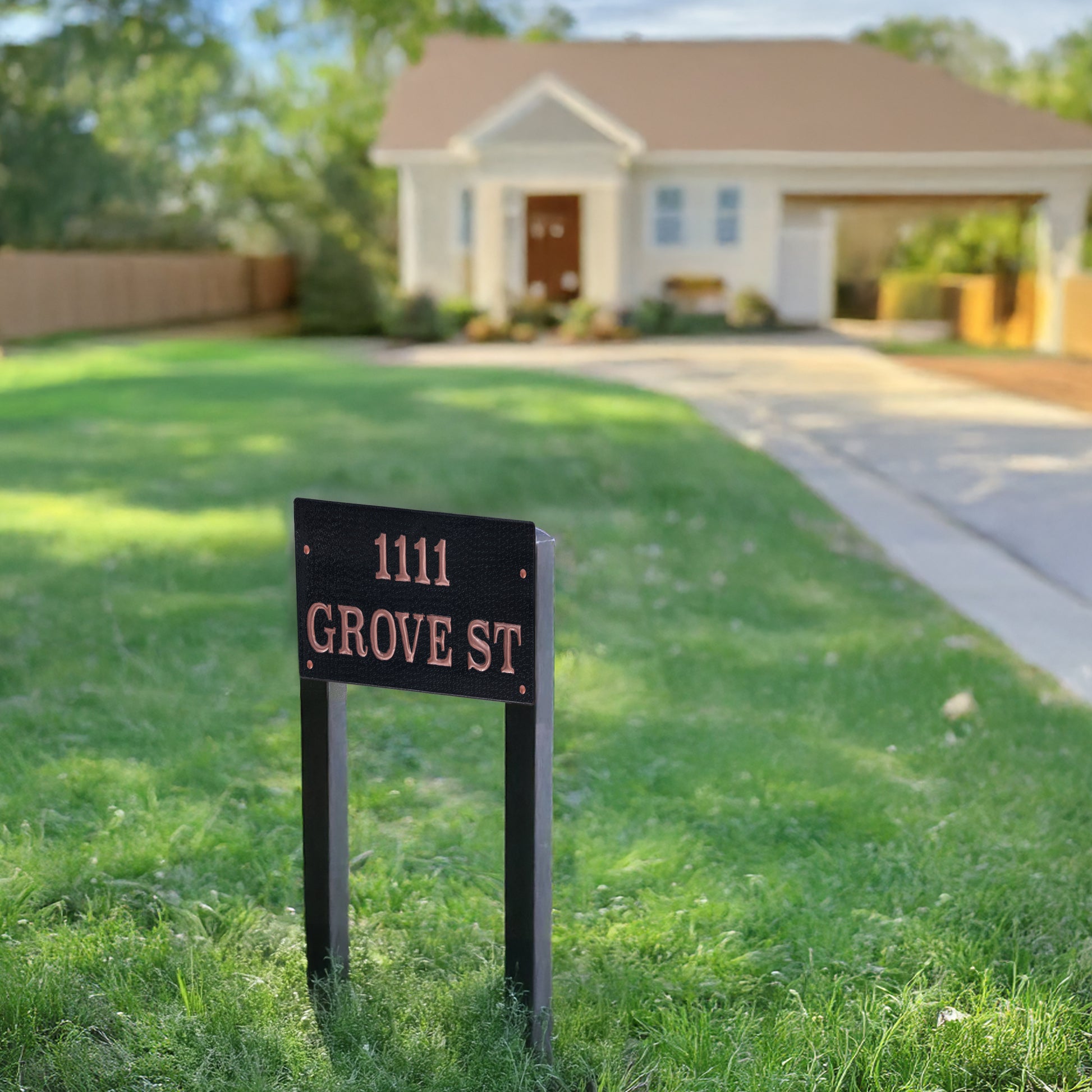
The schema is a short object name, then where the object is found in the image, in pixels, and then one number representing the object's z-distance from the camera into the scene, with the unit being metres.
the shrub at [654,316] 25.25
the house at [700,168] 25.08
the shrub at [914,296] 30.41
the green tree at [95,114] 34.31
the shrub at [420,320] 24.62
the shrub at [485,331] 24.02
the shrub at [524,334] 24.17
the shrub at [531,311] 25.39
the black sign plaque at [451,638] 2.75
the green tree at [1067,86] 34.66
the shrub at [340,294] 29.72
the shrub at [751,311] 25.86
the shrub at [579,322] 24.08
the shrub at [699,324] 25.55
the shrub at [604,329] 24.00
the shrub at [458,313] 24.72
